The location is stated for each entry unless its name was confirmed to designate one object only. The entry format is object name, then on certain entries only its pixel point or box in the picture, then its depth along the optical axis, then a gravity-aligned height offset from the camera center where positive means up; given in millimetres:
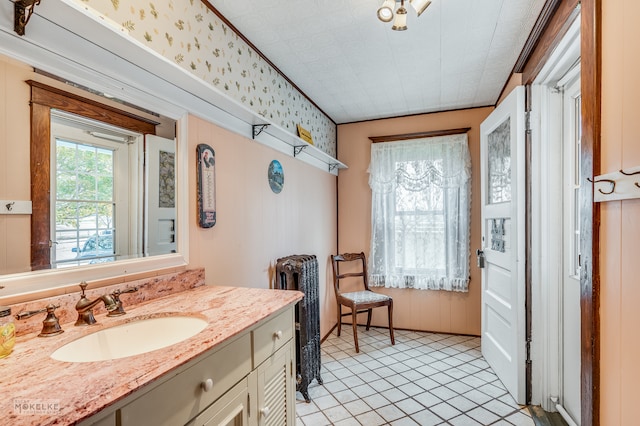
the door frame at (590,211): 1132 +4
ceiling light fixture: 1421 +950
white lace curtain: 3297 +0
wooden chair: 3057 -844
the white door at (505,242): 2094 -216
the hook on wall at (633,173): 914 +115
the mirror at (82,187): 967 +105
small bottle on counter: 791 -311
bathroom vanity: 633 -373
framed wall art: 1655 +157
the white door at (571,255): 1779 -250
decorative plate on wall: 2367 +291
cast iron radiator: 2168 -711
